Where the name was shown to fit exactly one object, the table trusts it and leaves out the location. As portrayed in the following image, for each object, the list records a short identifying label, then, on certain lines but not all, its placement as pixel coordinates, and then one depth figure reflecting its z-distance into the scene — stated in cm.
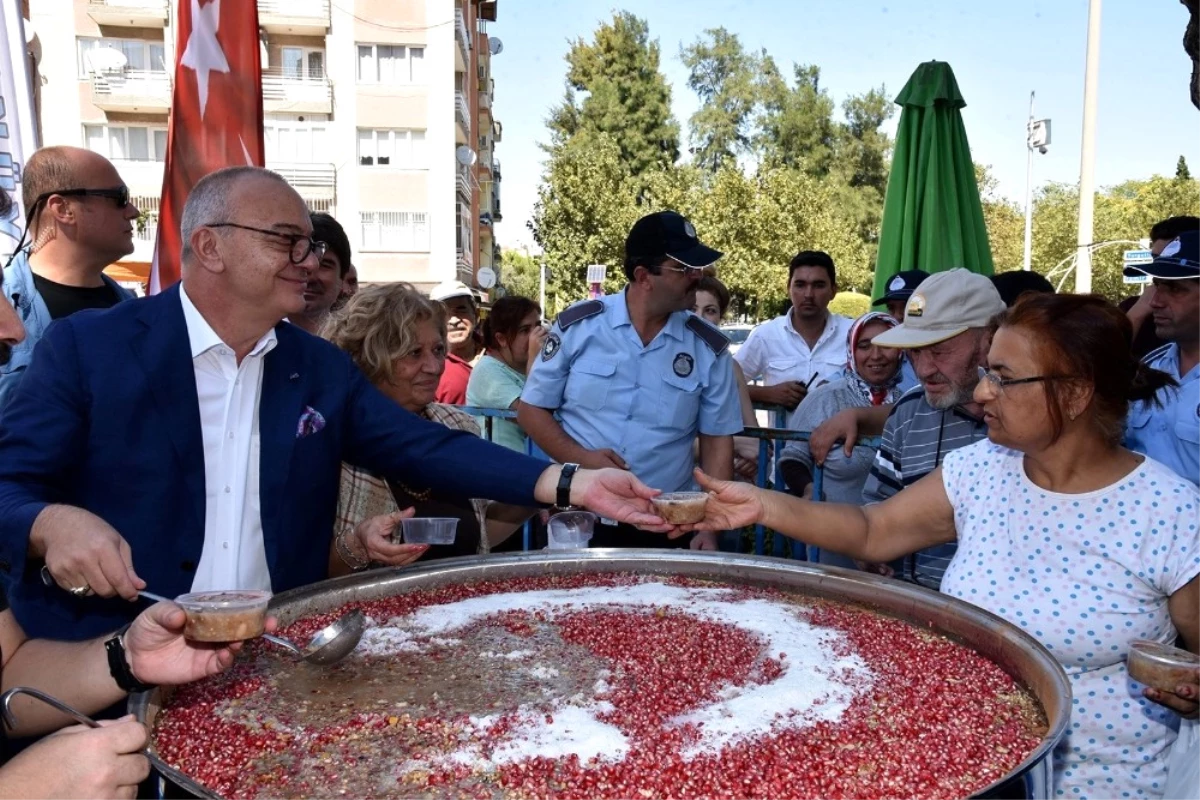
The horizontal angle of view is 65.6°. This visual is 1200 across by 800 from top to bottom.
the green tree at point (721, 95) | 4359
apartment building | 3641
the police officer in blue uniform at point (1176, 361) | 381
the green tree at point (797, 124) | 4325
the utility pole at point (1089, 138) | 1688
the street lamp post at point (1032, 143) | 3969
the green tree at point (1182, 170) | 5873
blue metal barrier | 455
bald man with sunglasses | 411
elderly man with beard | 342
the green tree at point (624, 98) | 4194
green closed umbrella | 709
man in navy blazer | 240
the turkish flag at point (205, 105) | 448
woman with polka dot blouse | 242
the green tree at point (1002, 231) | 5166
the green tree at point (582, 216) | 3528
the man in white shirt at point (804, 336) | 659
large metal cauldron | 188
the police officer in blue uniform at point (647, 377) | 475
